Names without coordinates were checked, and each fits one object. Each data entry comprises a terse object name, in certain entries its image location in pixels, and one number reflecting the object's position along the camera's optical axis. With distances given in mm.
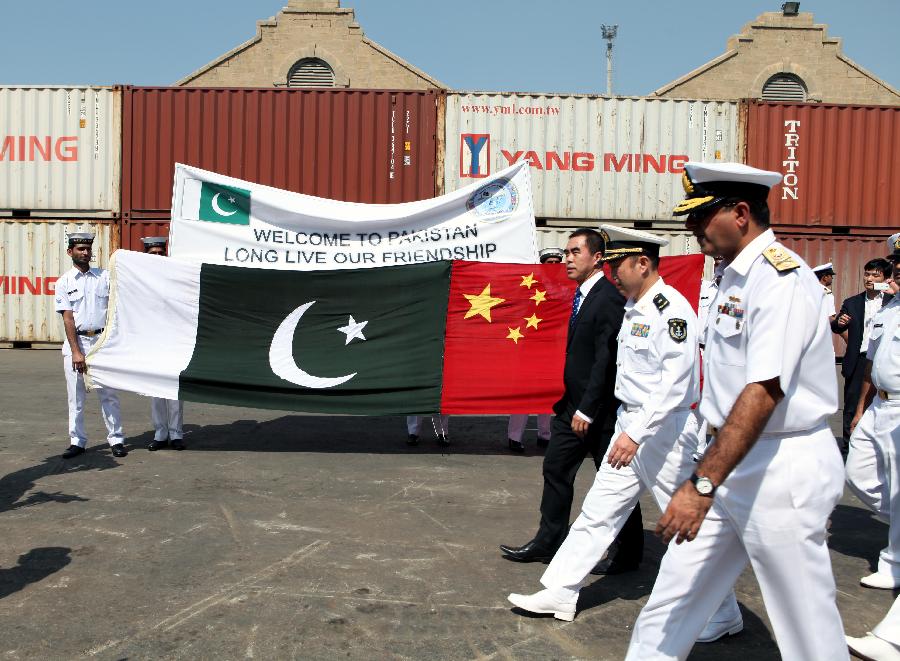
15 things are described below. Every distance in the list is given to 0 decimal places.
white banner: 8172
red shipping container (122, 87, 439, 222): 15289
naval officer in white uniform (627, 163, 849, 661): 2424
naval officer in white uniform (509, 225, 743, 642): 3773
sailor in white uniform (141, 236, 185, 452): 7605
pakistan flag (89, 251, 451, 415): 7609
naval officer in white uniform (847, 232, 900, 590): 4535
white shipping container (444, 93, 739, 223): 15438
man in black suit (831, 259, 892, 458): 8102
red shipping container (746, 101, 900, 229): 15641
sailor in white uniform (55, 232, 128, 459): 7301
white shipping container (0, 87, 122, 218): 15492
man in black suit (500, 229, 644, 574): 4652
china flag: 7688
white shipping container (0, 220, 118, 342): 15375
